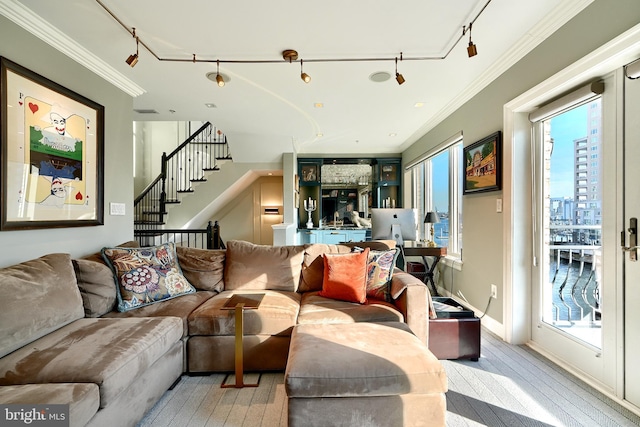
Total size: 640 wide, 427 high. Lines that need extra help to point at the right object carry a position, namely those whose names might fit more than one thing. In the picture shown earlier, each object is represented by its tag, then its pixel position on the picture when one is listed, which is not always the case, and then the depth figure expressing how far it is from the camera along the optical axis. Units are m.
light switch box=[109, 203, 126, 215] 2.91
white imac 3.43
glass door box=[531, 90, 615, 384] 1.94
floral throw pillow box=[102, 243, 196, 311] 2.22
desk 3.43
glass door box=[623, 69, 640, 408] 1.65
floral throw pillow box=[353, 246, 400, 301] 2.45
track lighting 2.41
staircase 5.75
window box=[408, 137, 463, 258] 3.91
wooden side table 1.92
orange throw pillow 2.37
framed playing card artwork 1.96
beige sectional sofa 1.32
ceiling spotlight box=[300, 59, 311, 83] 2.47
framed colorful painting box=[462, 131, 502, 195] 2.71
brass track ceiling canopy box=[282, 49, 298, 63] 2.41
